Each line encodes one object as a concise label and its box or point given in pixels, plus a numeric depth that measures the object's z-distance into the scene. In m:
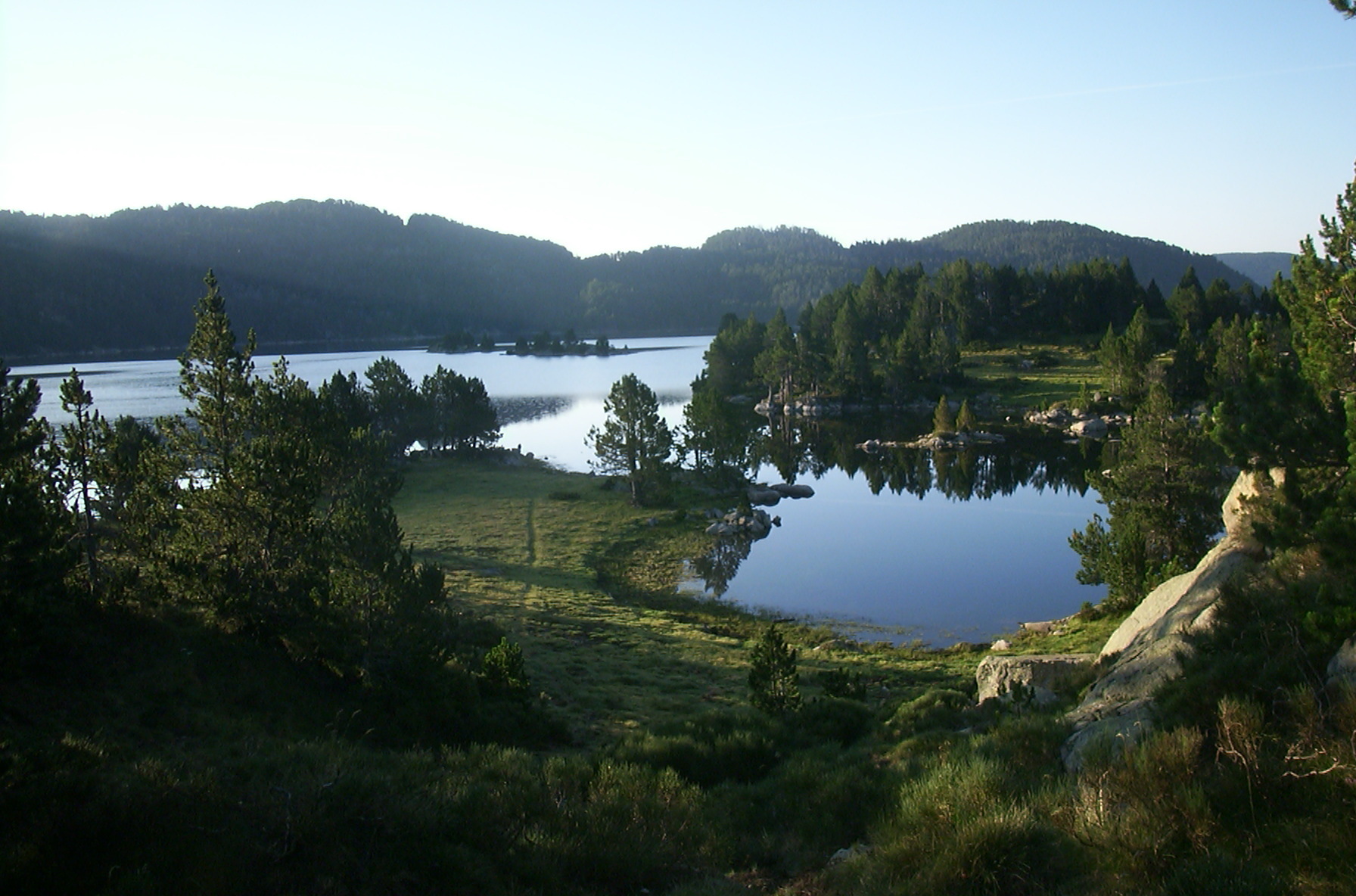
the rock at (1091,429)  73.44
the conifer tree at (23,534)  12.33
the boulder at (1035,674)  14.83
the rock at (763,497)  54.09
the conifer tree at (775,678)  16.47
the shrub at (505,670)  18.02
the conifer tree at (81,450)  18.98
